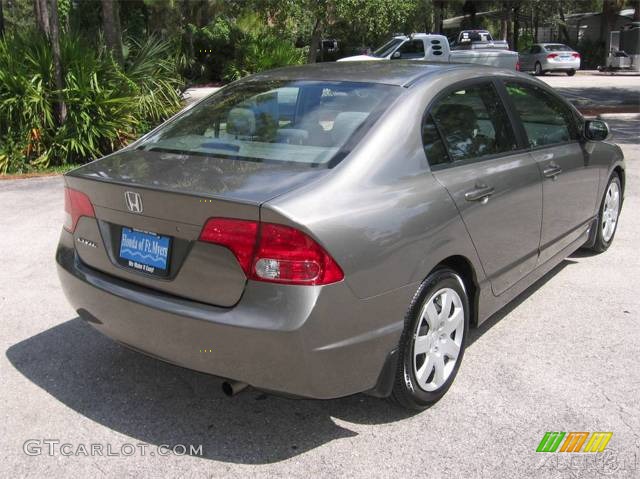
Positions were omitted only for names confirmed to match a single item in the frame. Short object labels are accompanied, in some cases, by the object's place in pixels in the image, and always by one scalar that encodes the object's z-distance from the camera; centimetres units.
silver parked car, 3291
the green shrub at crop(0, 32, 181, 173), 1021
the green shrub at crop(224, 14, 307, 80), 2391
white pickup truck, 2439
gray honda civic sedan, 277
